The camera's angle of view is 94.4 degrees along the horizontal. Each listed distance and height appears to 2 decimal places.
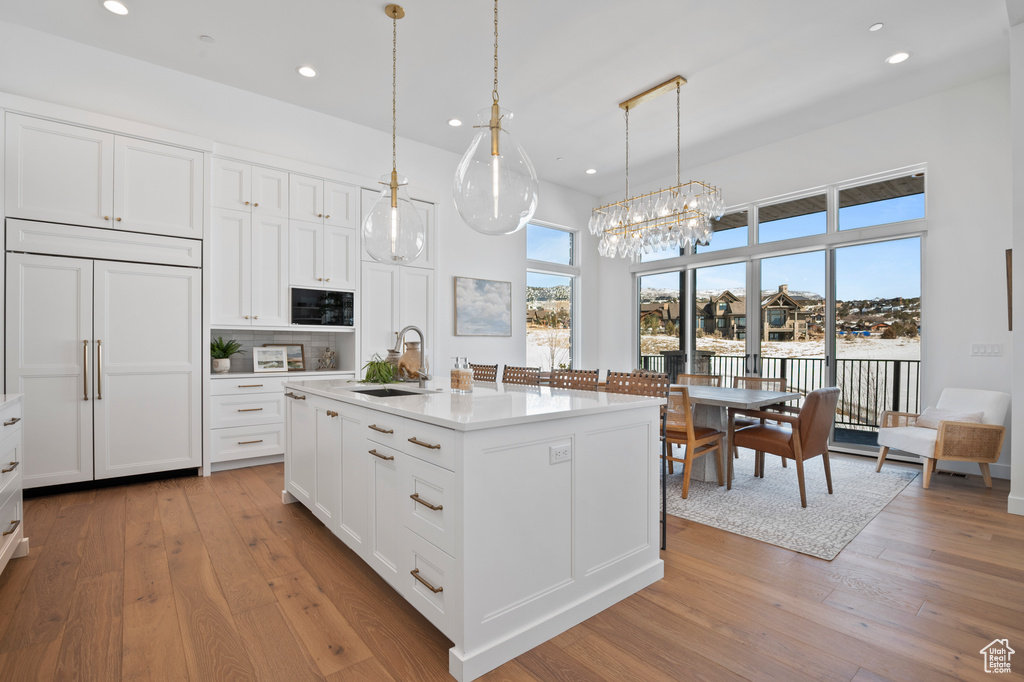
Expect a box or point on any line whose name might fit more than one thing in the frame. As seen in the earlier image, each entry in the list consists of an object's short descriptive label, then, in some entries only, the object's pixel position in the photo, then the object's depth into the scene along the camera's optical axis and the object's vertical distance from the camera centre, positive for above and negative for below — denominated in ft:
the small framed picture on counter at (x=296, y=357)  15.05 -0.54
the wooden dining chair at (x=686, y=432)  10.68 -2.18
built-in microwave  14.58 +1.03
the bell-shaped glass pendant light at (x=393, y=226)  9.09 +2.20
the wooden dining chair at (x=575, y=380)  9.77 -0.83
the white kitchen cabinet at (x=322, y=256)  14.53 +2.66
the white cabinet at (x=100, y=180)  10.74 +3.89
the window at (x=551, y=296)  22.31 +2.19
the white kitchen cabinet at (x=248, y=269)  13.28 +2.05
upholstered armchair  11.76 -2.33
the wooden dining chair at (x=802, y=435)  10.46 -2.18
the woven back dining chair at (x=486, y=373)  13.35 -0.93
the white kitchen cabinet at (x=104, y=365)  10.79 -0.62
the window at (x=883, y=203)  14.84 +4.53
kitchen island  5.08 -2.08
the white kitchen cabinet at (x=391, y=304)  15.93 +1.30
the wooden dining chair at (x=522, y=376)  11.56 -0.89
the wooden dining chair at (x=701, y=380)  15.57 -1.28
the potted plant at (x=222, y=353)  13.55 -0.38
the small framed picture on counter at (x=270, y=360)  14.34 -0.61
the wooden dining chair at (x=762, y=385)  13.78 -1.31
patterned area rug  8.92 -3.67
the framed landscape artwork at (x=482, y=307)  19.22 +1.40
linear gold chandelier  13.39 +3.59
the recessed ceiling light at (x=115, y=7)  10.58 +7.51
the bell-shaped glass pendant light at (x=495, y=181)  6.70 +2.29
